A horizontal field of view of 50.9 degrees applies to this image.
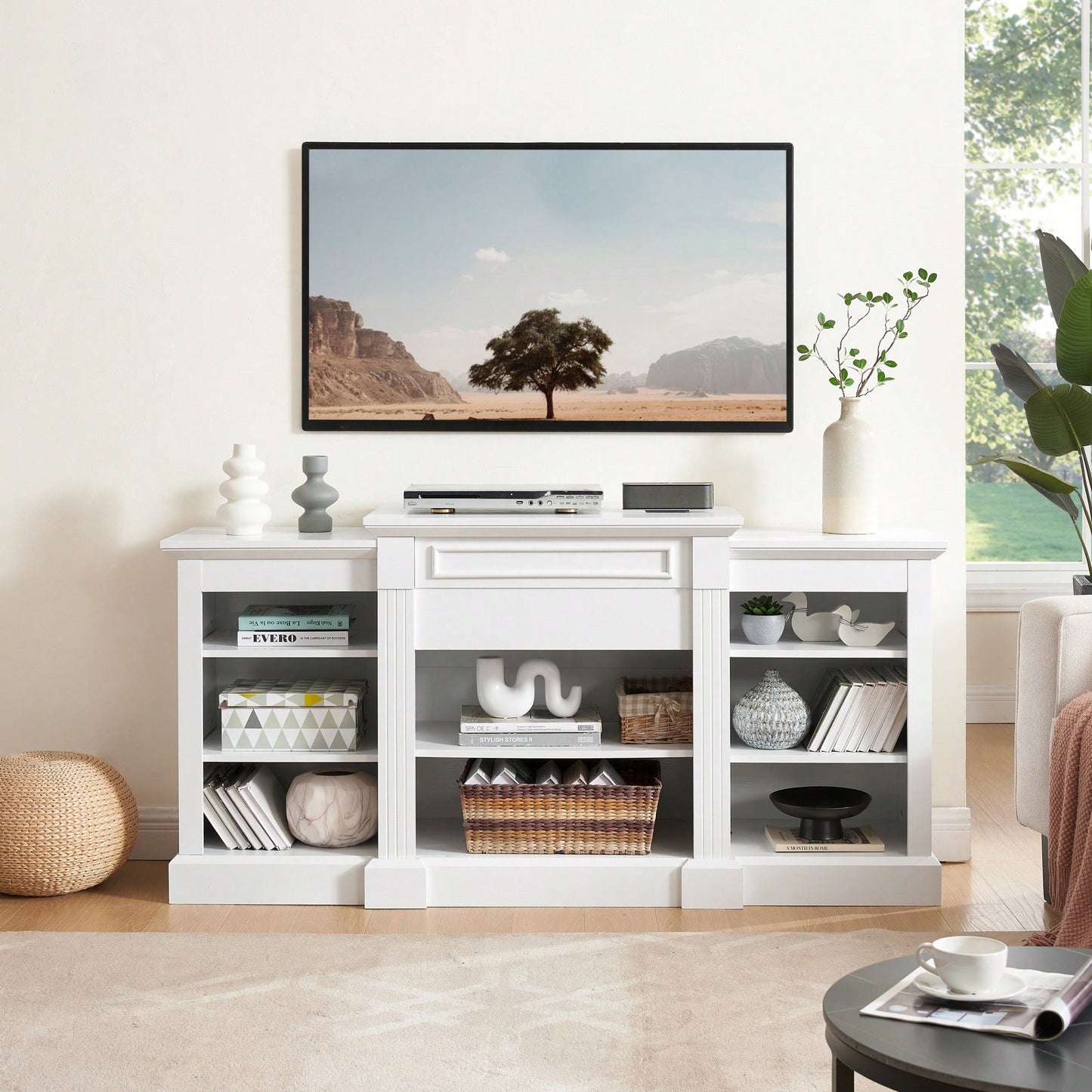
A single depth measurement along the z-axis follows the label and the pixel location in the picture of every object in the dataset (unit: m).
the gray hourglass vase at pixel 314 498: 2.99
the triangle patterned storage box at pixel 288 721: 2.93
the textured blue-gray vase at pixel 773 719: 2.88
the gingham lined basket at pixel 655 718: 2.94
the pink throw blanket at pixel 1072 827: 2.34
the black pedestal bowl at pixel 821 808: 2.90
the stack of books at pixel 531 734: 2.89
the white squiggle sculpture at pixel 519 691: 2.93
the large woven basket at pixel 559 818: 2.87
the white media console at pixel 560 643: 2.83
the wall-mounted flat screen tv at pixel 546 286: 3.14
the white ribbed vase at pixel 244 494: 2.94
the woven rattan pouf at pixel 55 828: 2.85
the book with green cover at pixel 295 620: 2.93
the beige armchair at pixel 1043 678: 2.56
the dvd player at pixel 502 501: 2.87
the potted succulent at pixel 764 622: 2.90
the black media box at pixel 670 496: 2.92
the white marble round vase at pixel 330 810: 2.92
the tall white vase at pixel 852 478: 2.93
